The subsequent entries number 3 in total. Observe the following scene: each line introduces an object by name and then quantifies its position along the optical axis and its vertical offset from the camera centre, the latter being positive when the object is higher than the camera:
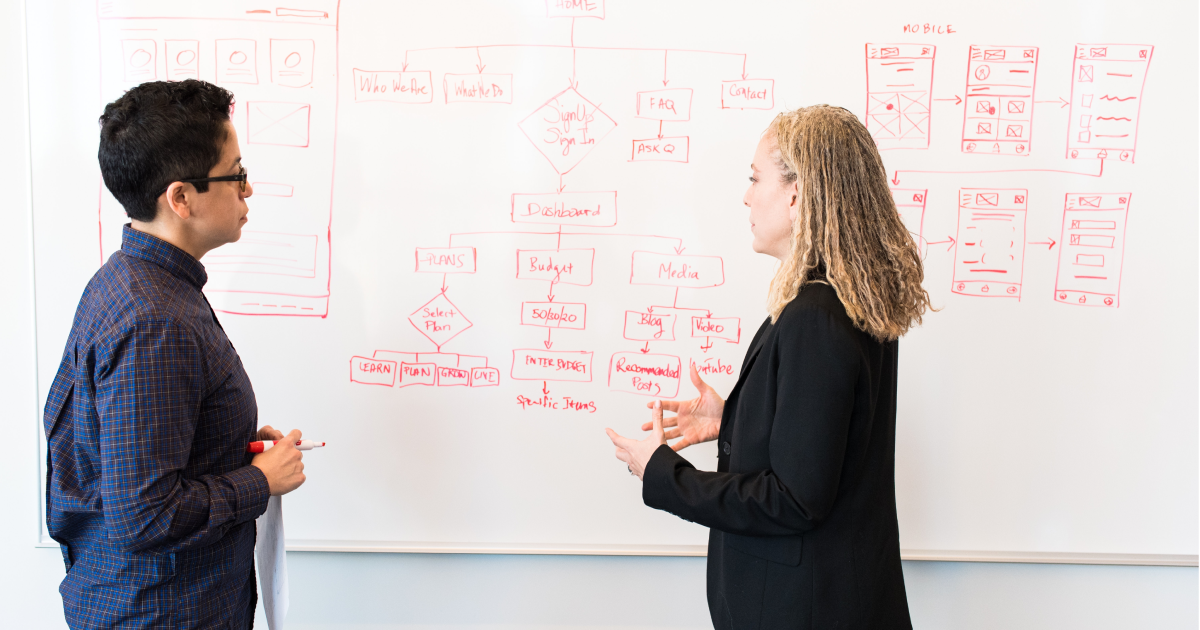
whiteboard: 1.96 +0.20
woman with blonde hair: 1.16 -0.18
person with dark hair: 1.14 -0.17
